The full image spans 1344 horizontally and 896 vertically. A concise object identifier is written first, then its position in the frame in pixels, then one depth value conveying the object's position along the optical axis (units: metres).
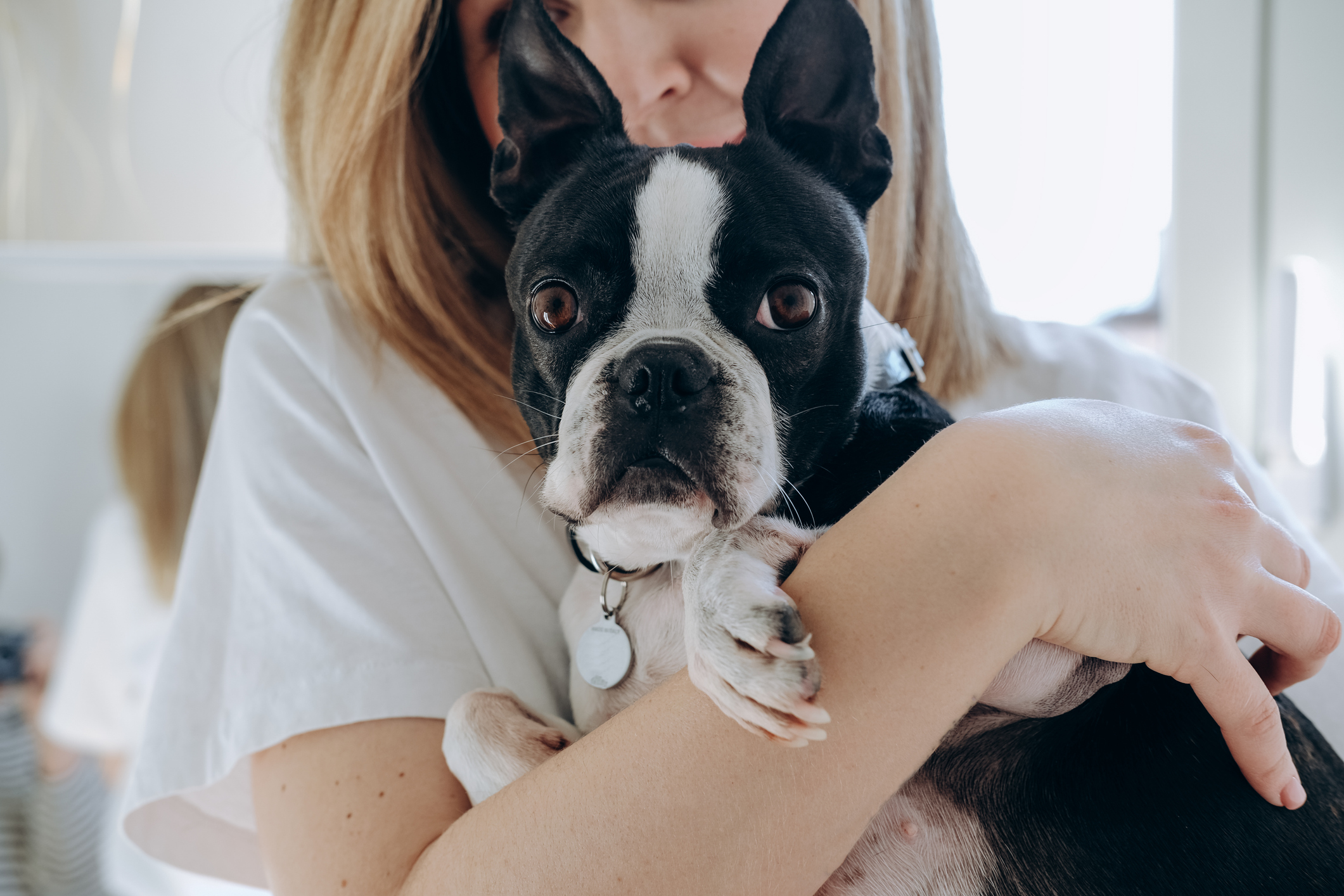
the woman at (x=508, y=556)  0.41
